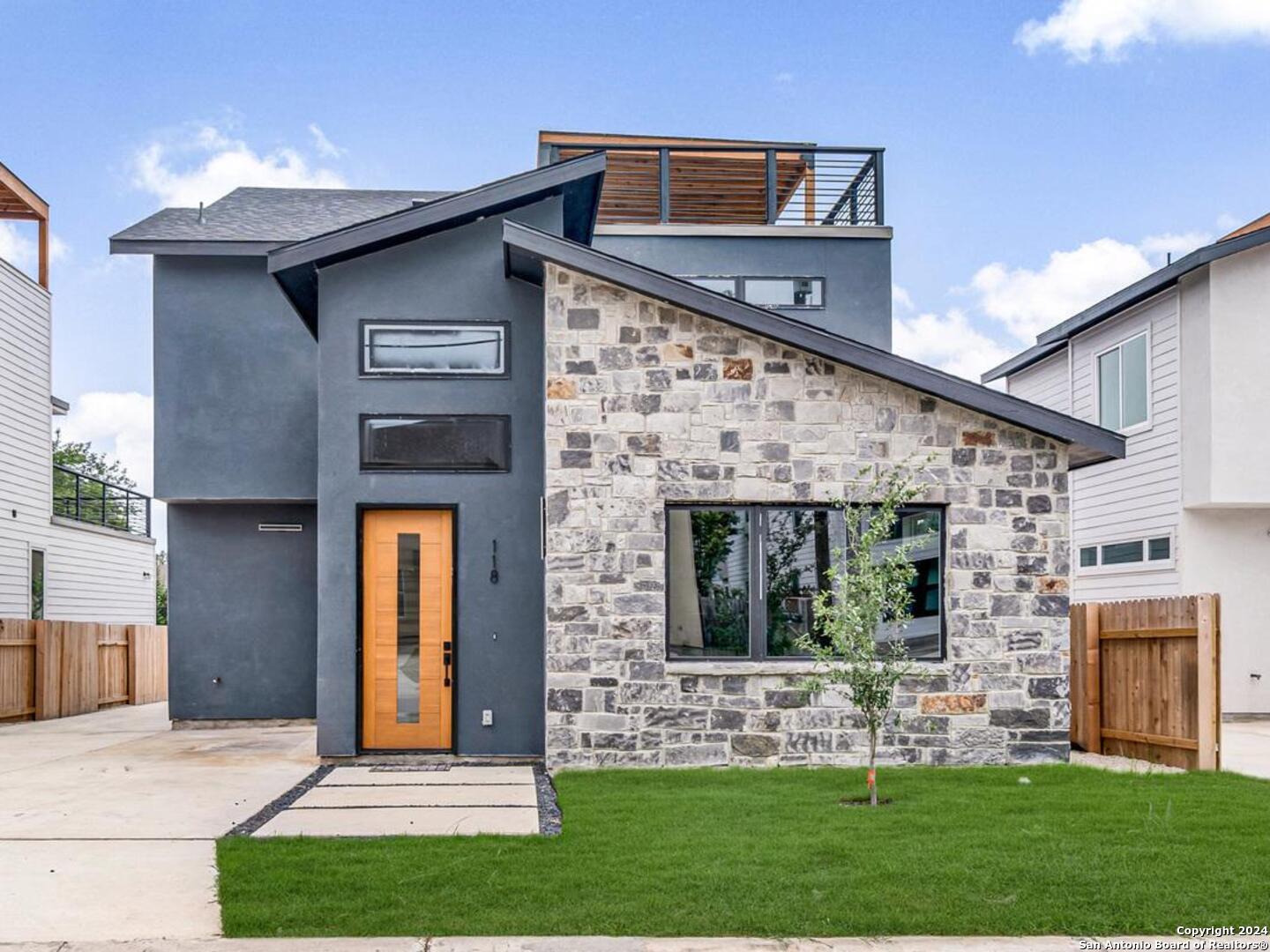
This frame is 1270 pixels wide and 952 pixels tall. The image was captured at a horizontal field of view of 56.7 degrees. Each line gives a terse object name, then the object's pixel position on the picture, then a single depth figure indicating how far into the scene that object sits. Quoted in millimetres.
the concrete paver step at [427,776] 9344
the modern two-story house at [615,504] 9922
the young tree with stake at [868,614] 8445
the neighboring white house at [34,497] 18375
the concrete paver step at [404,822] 7273
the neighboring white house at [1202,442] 14352
